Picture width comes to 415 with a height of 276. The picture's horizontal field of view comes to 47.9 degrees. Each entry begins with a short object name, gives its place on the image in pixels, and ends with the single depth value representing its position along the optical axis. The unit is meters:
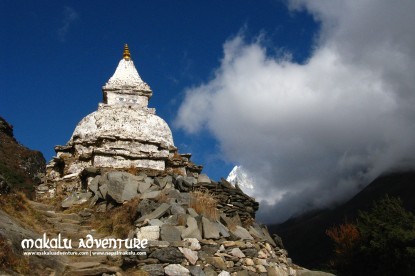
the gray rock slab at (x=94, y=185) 16.23
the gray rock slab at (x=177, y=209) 12.25
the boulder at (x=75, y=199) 15.81
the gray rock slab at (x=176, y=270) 10.19
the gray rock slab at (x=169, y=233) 11.00
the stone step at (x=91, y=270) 9.66
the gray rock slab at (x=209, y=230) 11.53
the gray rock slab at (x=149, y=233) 11.02
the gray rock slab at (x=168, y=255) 10.41
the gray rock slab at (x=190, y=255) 10.64
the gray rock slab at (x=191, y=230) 11.30
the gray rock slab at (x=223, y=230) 11.94
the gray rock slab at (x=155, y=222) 11.41
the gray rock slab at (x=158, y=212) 11.93
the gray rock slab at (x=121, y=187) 14.15
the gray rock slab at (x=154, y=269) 10.12
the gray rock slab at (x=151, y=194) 13.61
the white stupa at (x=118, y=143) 19.28
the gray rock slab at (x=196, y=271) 10.38
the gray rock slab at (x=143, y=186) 14.64
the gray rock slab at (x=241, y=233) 12.51
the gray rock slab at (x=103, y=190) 15.16
